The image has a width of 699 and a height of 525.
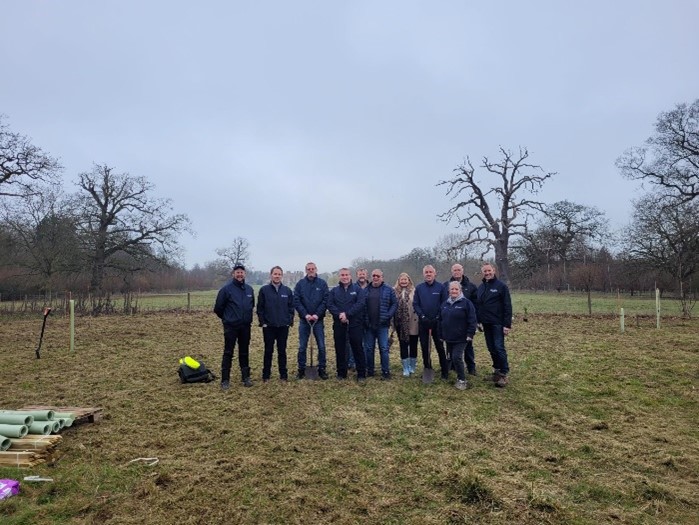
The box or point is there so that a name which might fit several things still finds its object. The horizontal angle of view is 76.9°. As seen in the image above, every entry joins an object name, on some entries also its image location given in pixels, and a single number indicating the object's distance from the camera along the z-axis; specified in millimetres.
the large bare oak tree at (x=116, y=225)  25970
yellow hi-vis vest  7203
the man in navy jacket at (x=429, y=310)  6984
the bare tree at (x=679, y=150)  23891
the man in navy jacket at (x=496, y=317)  6652
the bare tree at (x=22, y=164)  17531
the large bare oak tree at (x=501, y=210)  27750
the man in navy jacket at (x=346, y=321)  7086
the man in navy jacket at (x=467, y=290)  7094
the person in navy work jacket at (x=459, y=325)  6555
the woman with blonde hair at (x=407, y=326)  7348
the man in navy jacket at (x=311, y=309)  7230
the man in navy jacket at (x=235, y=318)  6750
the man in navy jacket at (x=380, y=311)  7250
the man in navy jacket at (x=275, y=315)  6961
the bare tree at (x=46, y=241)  22984
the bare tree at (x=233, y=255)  60812
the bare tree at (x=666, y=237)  25094
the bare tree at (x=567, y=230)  43188
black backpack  7113
